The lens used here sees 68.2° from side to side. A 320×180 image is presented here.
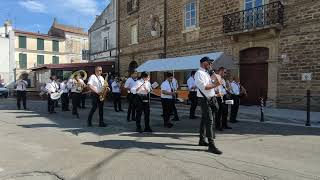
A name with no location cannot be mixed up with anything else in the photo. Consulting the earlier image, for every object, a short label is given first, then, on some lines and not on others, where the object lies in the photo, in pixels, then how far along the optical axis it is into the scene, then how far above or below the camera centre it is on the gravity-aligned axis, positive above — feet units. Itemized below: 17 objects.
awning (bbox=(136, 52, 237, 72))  35.99 +3.84
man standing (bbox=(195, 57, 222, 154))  14.98 -0.55
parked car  72.74 -2.21
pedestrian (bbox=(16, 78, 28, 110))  36.97 -0.80
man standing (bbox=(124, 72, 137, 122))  25.61 -1.26
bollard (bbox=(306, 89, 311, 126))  23.38 -2.72
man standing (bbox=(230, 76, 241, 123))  24.16 -1.19
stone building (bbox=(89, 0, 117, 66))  63.90 +14.34
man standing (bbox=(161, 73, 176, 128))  23.08 -1.15
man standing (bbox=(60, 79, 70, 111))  35.23 -1.80
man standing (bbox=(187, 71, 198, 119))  27.24 -1.24
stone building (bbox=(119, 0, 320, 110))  31.25 +7.49
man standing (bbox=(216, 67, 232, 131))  20.56 -2.19
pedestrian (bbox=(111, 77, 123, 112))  34.34 -1.15
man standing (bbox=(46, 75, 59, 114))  32.60 -0.57
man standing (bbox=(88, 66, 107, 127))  22.44 -0.37
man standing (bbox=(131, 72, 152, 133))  20.56 -1.29
